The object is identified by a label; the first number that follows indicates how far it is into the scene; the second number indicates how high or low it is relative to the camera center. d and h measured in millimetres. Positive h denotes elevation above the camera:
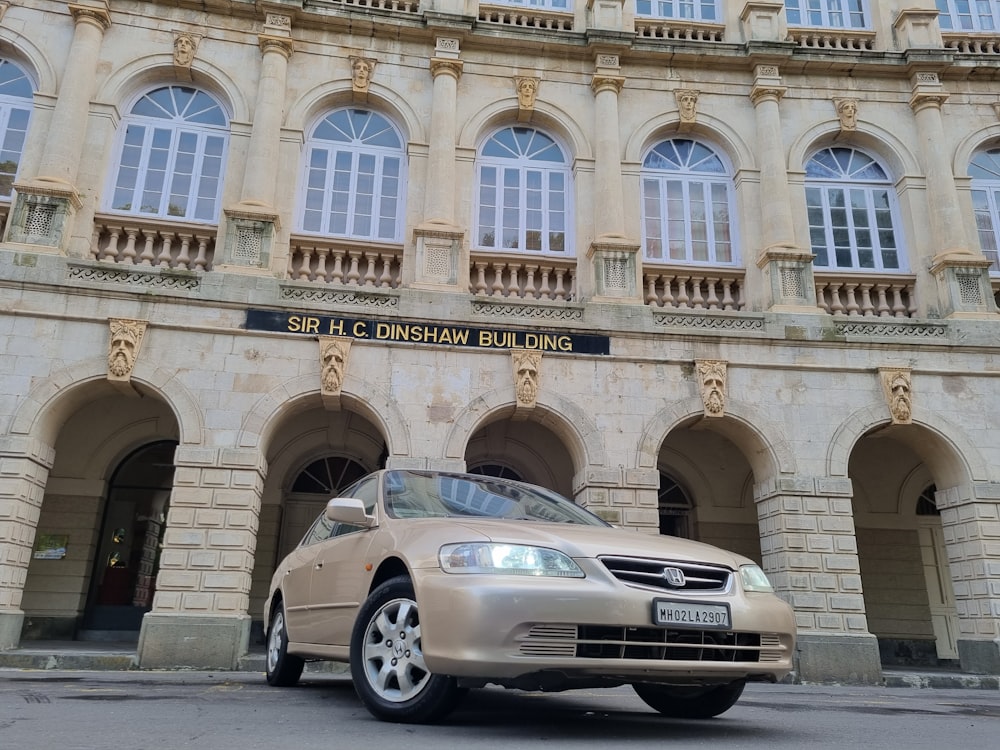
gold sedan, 4051 +28
